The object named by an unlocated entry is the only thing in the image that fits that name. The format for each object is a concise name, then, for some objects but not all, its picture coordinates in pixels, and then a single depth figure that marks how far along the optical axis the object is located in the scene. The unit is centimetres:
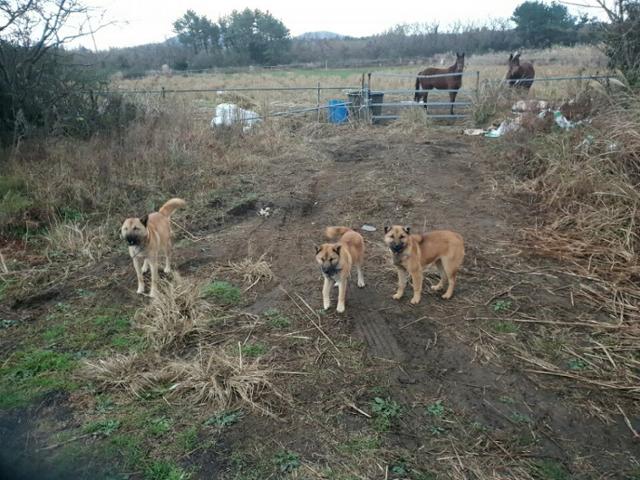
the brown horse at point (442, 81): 1576
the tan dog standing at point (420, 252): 508
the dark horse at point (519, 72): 1468
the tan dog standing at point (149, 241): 552
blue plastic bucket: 1573
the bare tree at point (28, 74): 912
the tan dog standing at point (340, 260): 495
